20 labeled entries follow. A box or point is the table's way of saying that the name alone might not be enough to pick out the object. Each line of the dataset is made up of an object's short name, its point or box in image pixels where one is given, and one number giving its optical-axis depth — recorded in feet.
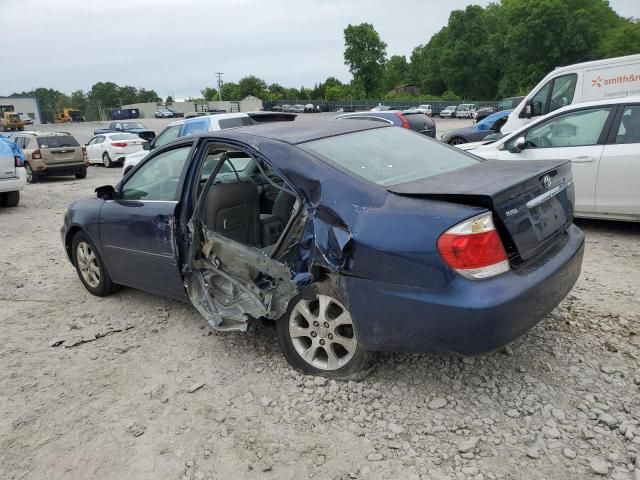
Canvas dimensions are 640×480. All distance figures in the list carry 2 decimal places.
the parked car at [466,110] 165.17
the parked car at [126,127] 85.20
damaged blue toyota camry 8.41
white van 30.45
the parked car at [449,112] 173.17
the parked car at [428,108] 183.52
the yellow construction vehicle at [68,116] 259.86
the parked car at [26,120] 177.48
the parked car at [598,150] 18.21
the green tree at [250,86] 355.93
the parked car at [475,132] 44.01
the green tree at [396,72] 314.76
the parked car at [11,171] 33.53
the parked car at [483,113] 102.78
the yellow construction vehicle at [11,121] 164.78
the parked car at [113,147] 62.85
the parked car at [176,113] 243.11
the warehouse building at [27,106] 247.60
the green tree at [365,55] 280.10
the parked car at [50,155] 49.98
